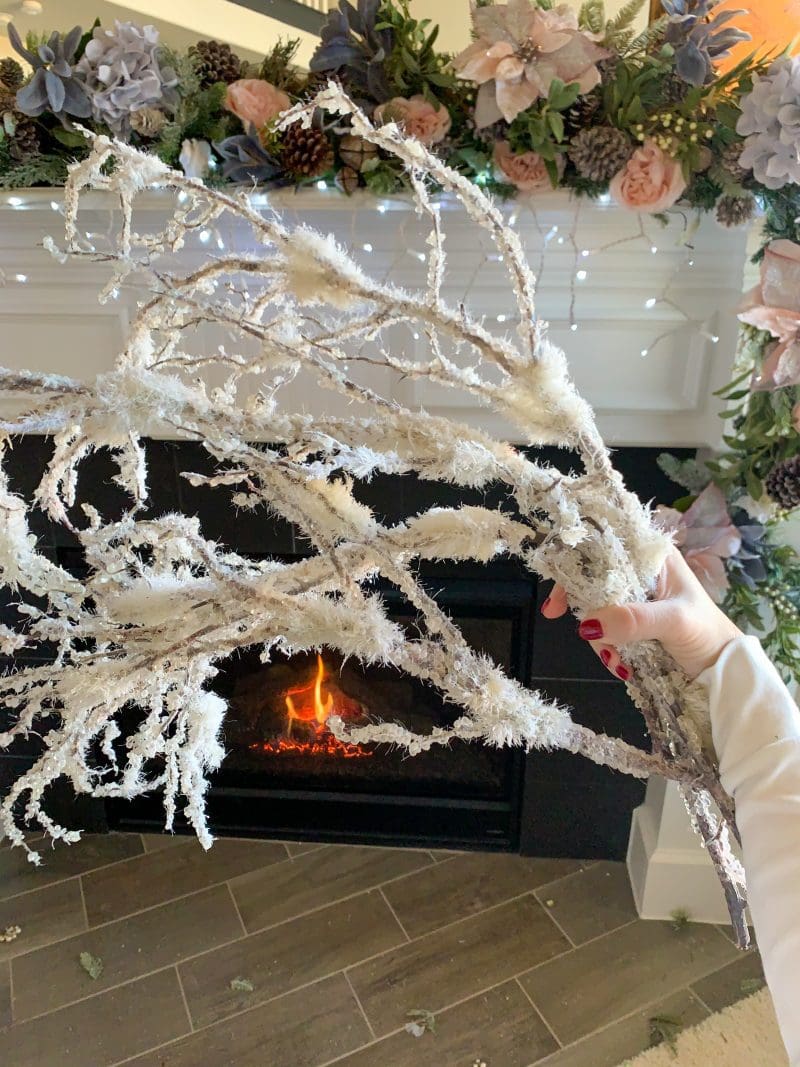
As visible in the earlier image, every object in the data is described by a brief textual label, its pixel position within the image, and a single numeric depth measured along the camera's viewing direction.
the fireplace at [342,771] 1.71
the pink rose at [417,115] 1.05
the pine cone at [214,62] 1.11
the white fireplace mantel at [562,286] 1.19
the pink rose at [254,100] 1.08
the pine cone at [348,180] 1.12
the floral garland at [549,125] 0.97
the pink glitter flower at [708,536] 1.14
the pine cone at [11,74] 1.15
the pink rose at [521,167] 1.07
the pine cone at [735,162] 1.00
